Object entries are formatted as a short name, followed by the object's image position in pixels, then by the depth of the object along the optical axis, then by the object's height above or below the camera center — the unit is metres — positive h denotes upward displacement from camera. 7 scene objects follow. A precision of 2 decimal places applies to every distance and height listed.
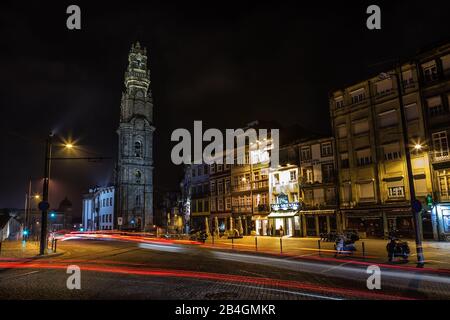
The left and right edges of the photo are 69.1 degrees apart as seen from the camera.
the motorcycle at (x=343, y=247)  18.80 -2.27
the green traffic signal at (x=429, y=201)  17.20 +0.21
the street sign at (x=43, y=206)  21.03 +0.70
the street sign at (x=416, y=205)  14.09 +0.00
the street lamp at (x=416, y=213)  14.19 -0.33
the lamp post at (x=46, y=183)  21.37 +2.31
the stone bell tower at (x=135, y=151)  74.25 +14.67
